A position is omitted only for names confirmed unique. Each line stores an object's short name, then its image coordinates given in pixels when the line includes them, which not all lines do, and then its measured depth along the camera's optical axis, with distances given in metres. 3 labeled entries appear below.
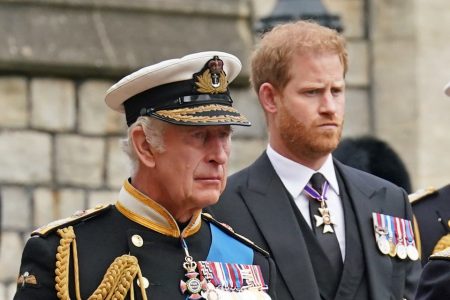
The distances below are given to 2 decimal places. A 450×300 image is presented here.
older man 13.23
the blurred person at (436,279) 13.16
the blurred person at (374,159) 19.47
